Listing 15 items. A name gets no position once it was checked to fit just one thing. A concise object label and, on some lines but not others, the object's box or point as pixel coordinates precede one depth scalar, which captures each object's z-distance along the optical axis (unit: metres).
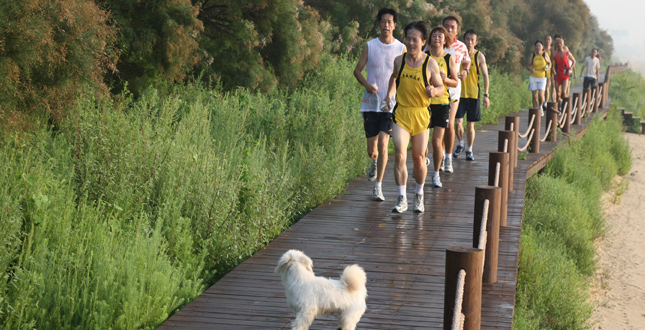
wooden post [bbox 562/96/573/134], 31.84
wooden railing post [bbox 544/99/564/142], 27.85
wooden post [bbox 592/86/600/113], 44.87
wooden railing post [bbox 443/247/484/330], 7.44
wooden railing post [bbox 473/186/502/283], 10.87
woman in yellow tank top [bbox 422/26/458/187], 15.98
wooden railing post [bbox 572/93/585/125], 35.25
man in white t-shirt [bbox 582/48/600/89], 47.00
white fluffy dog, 8.73
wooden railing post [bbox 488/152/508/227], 14.65
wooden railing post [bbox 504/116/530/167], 21.23
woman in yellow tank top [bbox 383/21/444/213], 14.02
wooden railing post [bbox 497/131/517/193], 17.72
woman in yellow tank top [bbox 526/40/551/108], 31.73
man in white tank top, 15.63
